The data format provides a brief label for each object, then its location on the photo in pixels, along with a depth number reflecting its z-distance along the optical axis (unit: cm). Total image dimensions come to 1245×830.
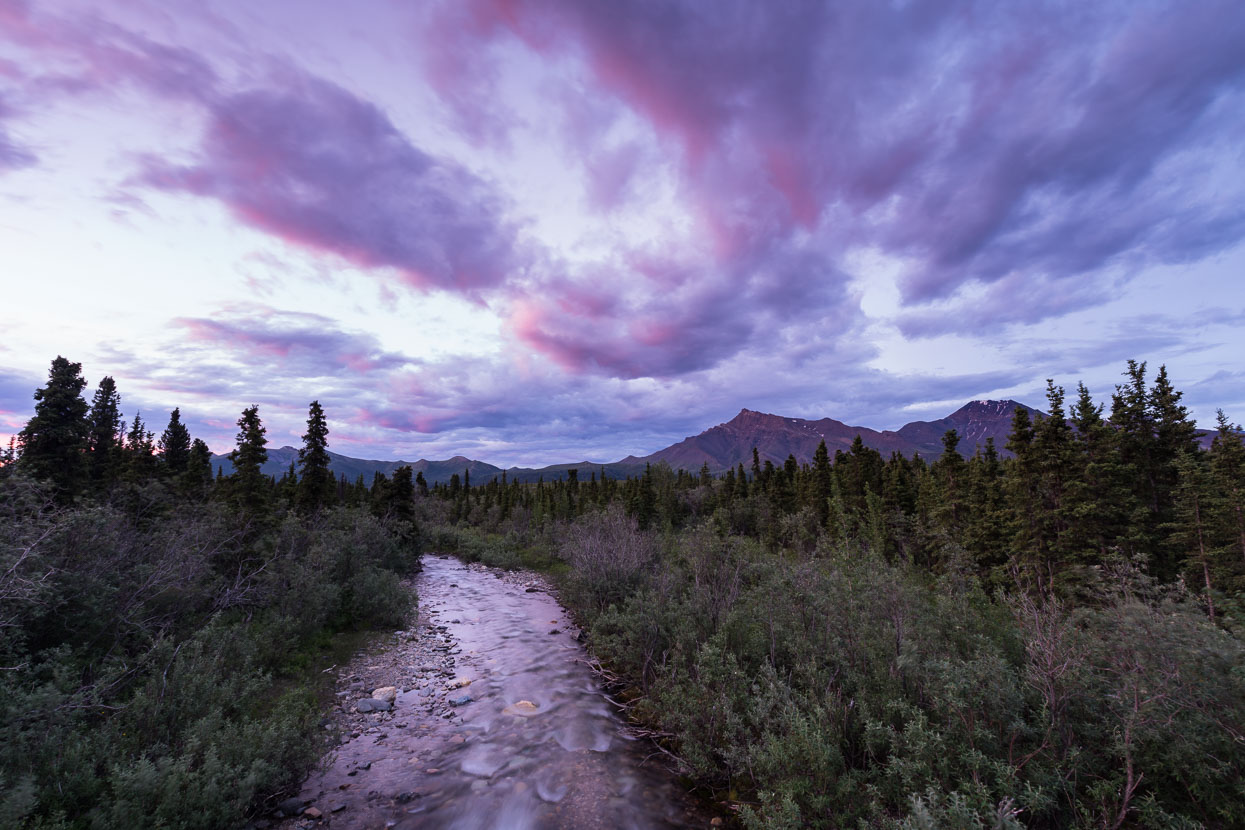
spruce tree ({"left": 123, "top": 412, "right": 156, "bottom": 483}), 3406
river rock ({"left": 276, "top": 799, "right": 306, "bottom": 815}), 747
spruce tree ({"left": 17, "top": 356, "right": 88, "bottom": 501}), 2316
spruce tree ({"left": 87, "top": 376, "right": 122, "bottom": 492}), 3534
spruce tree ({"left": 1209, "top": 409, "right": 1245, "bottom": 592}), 1817
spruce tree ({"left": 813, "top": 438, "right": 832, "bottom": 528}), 4751
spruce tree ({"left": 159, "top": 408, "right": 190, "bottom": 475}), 4328
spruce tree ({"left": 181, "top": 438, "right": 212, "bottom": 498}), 3038
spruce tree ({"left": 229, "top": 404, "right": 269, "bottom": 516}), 2117
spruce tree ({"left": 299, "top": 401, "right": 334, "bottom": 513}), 3114
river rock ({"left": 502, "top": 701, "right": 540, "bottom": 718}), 1176
